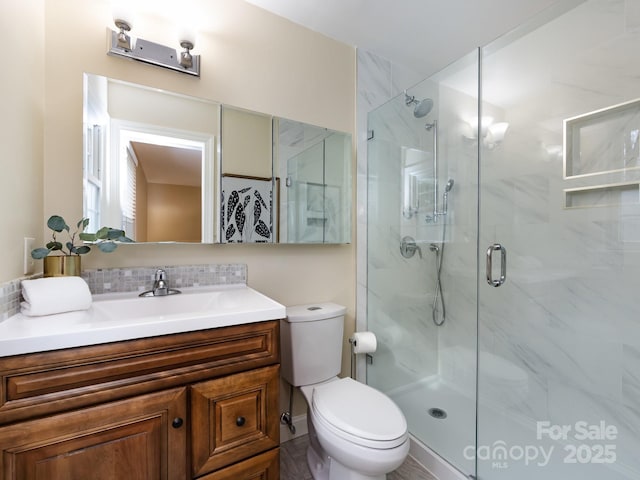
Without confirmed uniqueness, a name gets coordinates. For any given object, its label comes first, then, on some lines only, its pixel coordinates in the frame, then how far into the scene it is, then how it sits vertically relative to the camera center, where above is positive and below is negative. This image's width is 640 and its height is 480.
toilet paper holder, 1.87 -0.81
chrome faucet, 1.31 -0.22
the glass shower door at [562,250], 1.40 -0.05
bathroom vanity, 0.73 -0.48
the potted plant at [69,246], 1.08 -0.04
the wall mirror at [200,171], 1.28 +0.33
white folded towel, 0.90 -0.19
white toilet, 1.11 -0.73
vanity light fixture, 1.28 +0.83
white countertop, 0.74 -0.26
